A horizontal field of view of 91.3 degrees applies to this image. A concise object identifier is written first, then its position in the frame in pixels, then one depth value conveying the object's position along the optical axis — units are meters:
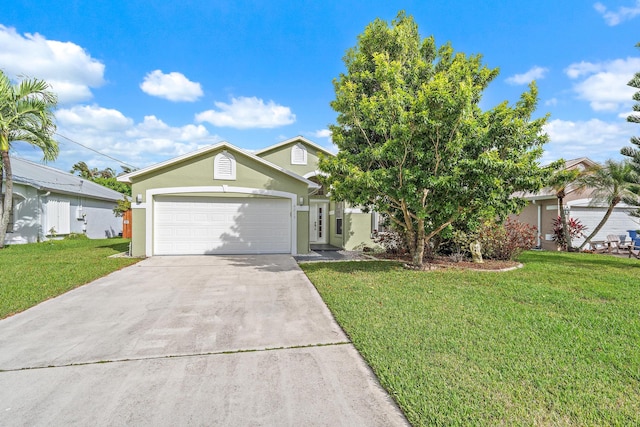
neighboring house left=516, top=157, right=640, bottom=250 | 15.12
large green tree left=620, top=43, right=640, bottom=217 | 8.96
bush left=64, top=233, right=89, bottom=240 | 16.70
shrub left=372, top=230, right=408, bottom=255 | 11.38
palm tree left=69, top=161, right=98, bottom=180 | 41.94
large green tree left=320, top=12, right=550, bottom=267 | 6.73
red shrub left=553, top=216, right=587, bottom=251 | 14.50
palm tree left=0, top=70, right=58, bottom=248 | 11.82
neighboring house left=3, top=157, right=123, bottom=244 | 14.35
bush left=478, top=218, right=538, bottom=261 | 9.89
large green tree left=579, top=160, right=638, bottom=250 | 12.76
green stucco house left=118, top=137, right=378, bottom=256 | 11.01
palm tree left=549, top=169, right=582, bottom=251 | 13.62
